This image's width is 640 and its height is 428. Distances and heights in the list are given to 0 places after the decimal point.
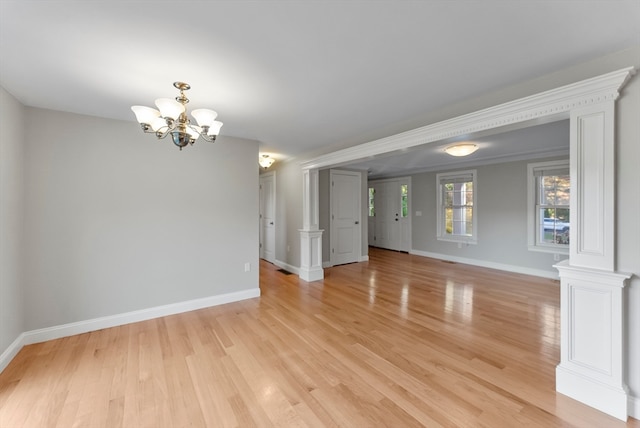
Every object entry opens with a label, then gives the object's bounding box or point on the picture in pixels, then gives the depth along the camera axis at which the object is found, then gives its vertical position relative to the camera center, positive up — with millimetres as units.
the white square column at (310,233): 4809 -376
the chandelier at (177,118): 1919 +720
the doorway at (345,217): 5969 -104
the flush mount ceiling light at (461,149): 4113 +1009
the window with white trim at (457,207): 6070 +143
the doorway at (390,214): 7438 -37
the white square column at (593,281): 1689 -454
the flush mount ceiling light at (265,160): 4856 +960
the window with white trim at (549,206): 4824 +126
